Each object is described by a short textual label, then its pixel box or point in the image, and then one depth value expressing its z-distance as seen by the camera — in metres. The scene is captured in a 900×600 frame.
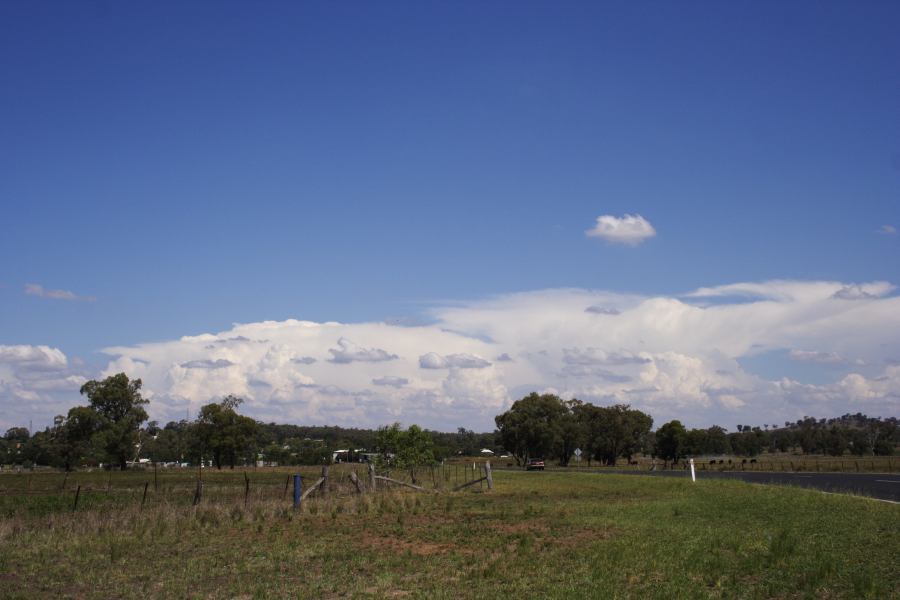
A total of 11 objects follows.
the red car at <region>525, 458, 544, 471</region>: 95.62
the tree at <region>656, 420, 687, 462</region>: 131.62
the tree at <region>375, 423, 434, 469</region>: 55.28
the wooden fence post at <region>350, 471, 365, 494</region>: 33.72
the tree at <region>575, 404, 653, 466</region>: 132.25
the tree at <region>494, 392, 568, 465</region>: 129.50
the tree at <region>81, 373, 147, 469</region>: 108.12
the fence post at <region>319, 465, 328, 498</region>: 31.77
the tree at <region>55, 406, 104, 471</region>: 109.19
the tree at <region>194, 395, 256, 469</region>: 110.00
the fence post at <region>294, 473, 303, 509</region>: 28.89
